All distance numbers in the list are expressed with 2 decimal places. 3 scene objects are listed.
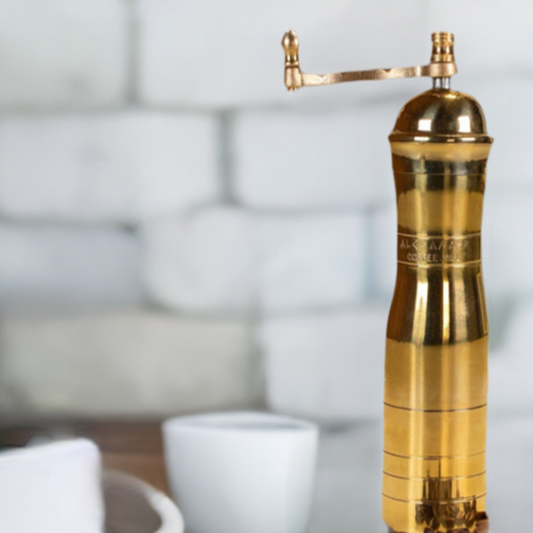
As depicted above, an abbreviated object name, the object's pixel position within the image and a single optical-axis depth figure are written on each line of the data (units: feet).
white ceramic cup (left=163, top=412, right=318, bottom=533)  3.65
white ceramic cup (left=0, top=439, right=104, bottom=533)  3.52
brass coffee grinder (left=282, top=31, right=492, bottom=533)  3.32
